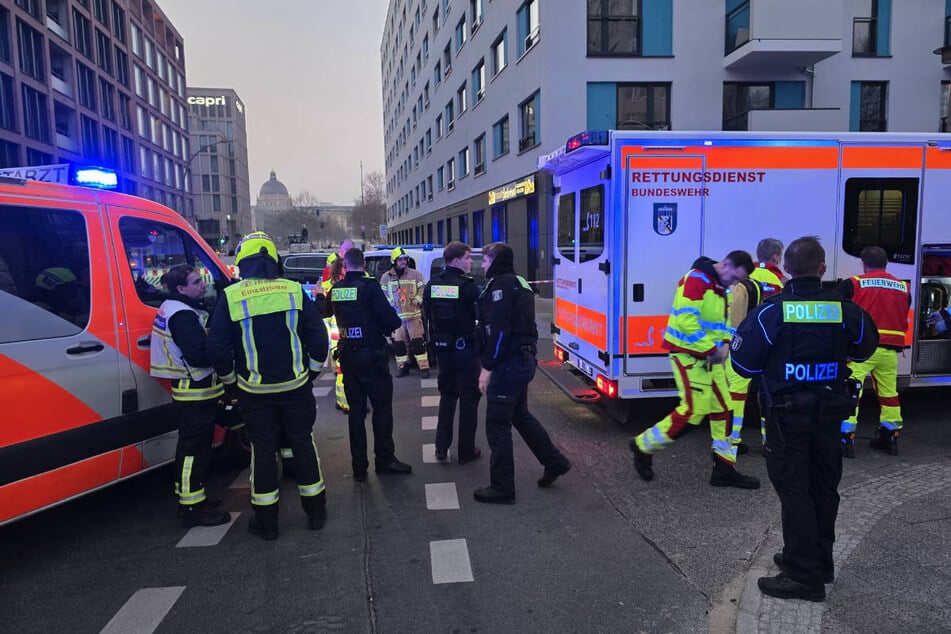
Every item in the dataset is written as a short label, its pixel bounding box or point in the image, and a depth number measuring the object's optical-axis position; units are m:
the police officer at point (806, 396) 3.04
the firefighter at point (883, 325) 5.16
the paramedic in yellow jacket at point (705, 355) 4.47
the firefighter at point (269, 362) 3.77
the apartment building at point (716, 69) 17.23
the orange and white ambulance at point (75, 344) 3.30
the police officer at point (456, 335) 5.06
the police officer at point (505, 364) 4.38
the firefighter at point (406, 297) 9.03
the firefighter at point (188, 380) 3.85
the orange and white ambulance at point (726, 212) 5.53
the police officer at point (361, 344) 4.82
